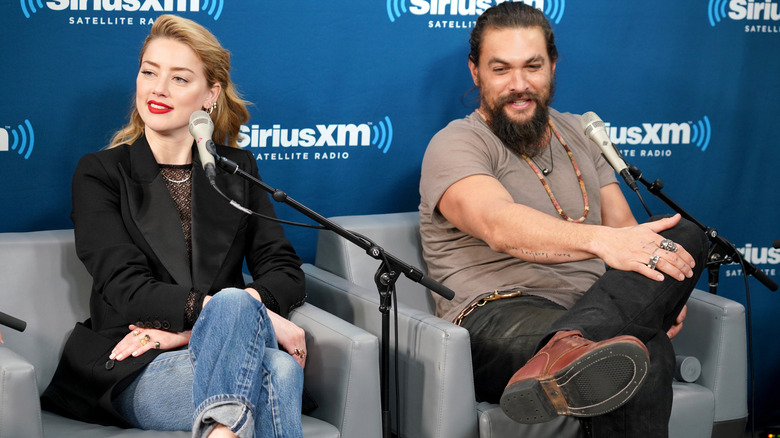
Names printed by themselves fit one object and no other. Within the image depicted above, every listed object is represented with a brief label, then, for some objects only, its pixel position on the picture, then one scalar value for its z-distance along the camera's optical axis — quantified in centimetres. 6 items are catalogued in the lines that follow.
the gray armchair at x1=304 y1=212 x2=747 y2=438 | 241
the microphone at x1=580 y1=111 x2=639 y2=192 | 242
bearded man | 212
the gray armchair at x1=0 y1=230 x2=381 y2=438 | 202
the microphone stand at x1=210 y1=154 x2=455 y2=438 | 218
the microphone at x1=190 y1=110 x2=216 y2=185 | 208
